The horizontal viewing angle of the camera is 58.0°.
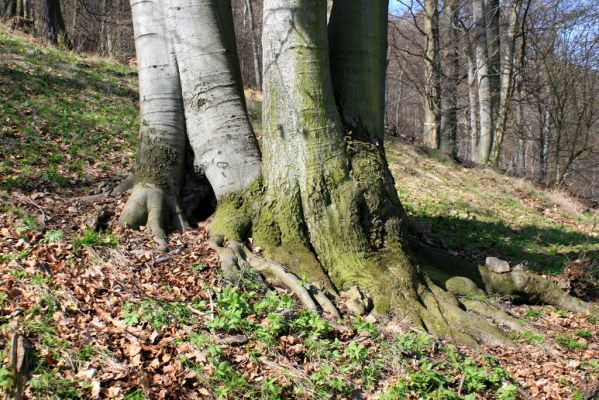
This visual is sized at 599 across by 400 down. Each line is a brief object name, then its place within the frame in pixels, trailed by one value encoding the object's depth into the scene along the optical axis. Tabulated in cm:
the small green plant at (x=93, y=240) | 455
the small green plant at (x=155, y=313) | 377
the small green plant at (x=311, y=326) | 405
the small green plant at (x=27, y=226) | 462
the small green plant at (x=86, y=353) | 333
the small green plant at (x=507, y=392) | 382
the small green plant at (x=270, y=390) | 339
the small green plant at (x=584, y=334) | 509
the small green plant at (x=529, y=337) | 473
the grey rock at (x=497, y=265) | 580
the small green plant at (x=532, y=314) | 534
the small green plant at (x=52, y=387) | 300
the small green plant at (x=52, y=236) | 457
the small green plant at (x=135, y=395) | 312
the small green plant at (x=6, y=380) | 293
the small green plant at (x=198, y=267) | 459
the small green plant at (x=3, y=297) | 361
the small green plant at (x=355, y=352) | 386
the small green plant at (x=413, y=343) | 409
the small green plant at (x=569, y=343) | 481
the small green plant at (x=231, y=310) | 388
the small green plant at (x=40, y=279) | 390
